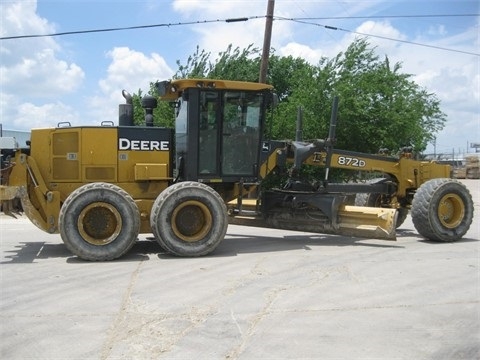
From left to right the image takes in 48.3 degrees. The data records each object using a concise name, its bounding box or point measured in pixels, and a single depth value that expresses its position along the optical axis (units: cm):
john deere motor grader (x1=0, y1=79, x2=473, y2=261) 849
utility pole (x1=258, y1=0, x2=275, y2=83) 1698
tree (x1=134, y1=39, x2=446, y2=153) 1953
